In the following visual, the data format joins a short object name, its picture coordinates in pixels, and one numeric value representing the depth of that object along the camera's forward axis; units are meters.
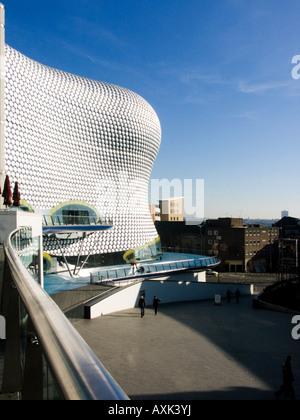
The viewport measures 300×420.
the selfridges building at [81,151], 26.50
